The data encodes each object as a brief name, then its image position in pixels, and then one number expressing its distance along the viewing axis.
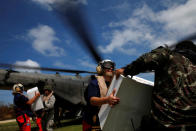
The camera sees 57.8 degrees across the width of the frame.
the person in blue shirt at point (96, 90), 2.41
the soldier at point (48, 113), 6.17
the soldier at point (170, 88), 1.53
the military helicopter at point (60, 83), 8.30
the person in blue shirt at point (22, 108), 4.42
